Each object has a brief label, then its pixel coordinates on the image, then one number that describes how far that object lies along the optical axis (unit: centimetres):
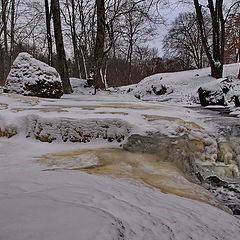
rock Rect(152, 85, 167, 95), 1564
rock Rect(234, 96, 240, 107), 830
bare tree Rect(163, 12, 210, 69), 2892
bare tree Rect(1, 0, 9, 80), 1487
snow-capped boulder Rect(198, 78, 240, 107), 905
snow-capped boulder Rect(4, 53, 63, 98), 688
